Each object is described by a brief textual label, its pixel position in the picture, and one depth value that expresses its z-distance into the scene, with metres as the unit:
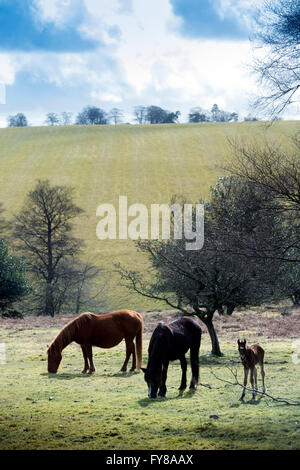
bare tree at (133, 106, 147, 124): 133.70
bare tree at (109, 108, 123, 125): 133.75
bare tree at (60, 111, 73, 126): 136.12
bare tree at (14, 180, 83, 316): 55.51
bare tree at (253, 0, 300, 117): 11.53
